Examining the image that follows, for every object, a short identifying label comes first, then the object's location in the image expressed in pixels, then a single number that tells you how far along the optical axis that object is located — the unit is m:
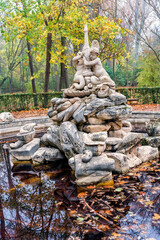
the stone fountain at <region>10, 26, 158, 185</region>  5.17
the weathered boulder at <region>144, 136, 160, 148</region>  5.90
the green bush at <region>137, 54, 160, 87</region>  20.81
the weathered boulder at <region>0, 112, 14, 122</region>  8.41
